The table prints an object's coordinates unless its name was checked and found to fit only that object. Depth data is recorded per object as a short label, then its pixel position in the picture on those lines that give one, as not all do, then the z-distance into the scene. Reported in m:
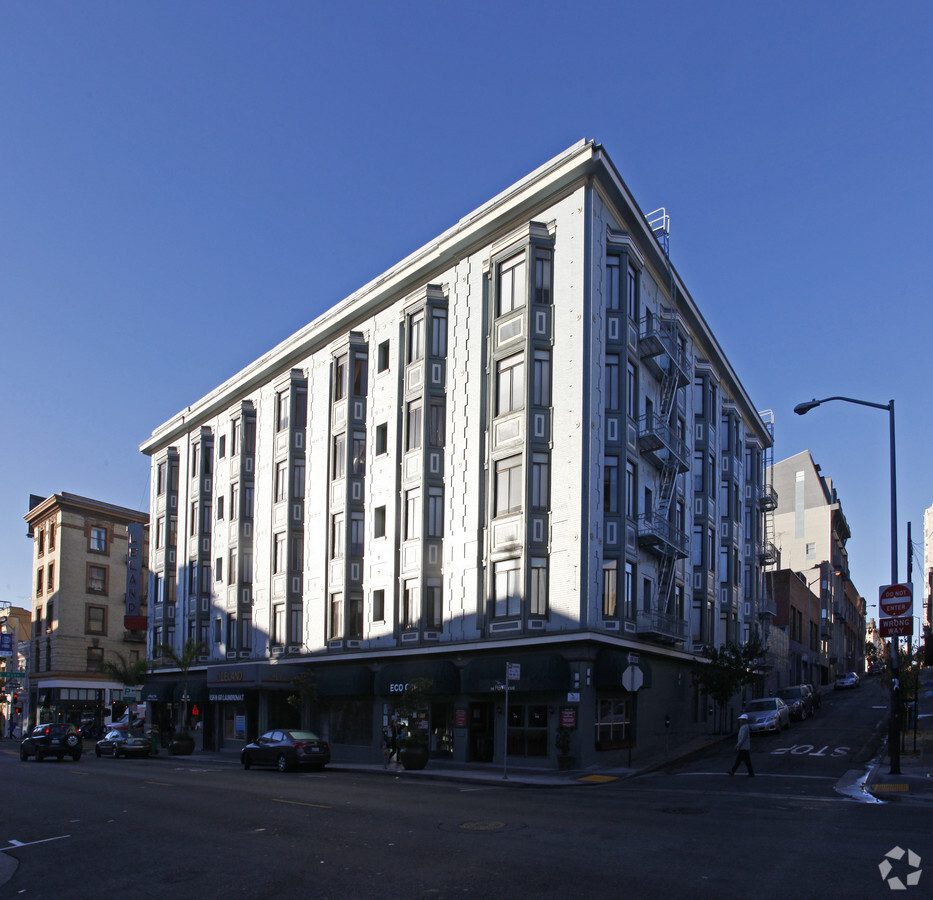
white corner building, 30.84
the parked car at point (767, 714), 36.41
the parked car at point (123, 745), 41.00
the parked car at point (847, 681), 72.94
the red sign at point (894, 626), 22.45
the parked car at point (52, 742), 38.62
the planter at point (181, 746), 43.53
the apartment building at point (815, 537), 85.94
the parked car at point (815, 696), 47.51
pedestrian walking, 22.64
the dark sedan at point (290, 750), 28.98
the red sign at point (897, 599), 22.45
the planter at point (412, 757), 29.42
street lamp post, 21.36
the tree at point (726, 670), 36.78
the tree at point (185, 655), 47.16
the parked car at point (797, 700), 42.28
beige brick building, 75.56
